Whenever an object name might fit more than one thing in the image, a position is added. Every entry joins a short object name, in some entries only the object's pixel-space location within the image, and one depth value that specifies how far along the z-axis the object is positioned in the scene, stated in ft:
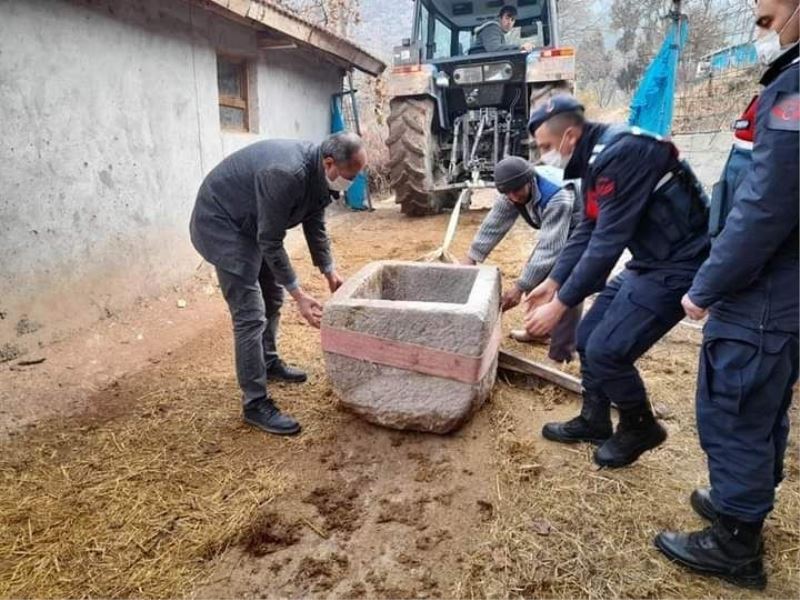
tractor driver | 22.61
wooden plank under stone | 9.20
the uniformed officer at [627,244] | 6.15
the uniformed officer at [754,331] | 4.33
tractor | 22.09
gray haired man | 7.60
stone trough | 7.36
